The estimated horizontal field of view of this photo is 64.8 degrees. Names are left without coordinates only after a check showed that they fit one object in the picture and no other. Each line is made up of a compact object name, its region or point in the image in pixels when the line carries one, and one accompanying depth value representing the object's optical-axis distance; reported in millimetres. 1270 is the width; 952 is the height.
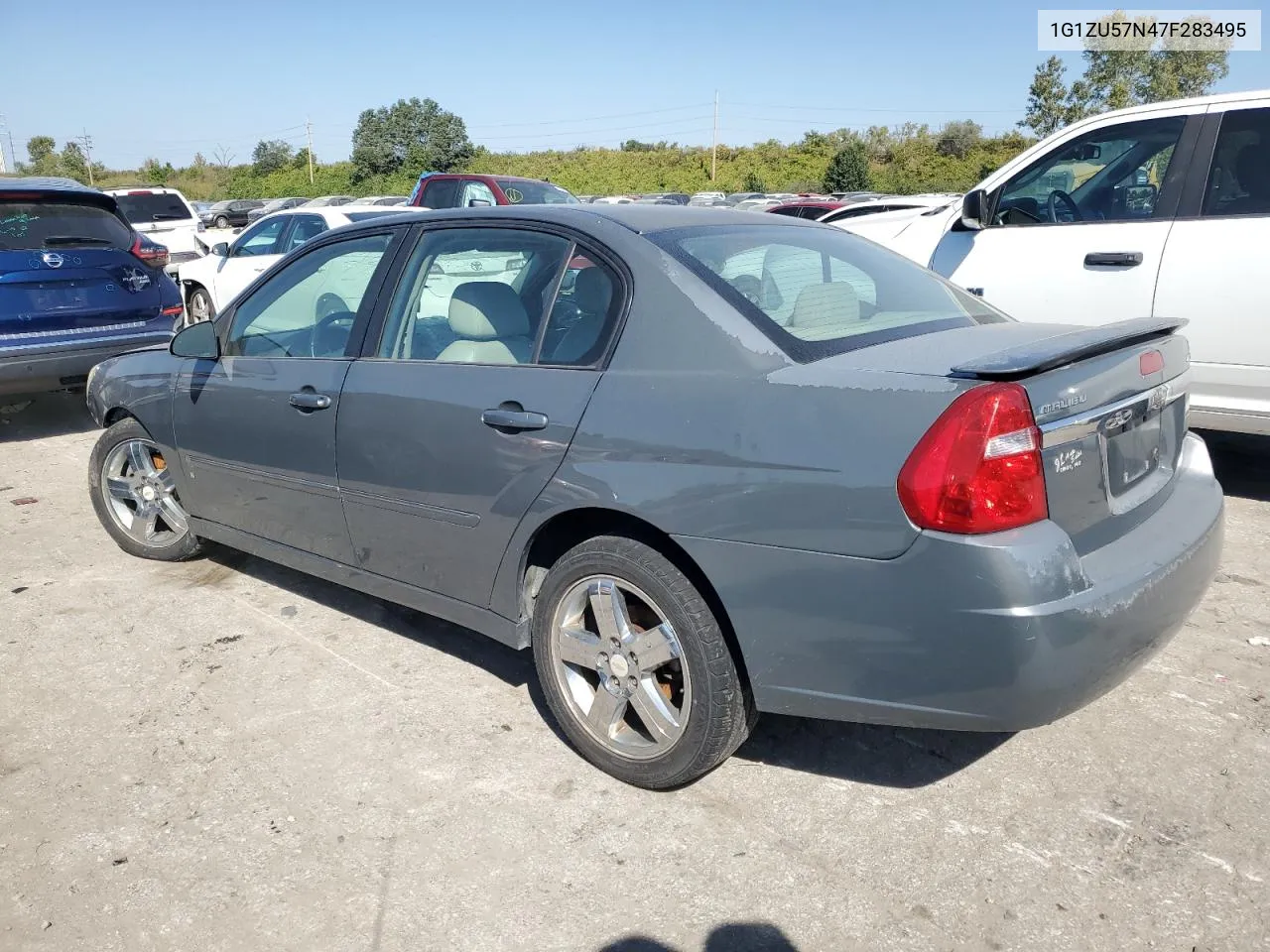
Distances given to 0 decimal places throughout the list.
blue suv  6797
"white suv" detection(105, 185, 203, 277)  17000
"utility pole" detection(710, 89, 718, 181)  57538
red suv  12141
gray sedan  2264
